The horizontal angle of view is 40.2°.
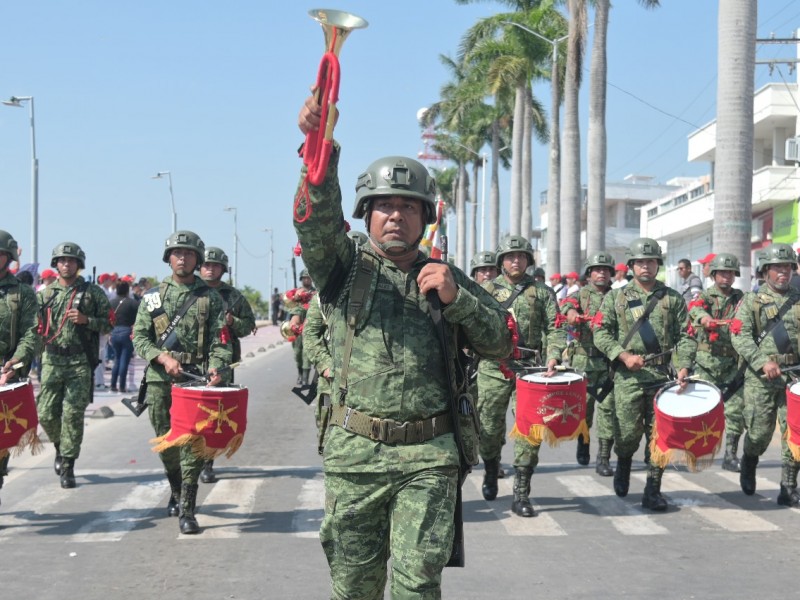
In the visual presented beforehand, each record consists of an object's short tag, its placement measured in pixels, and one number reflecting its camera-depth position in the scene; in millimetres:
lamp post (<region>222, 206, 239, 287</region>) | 75575
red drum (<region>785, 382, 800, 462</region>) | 8727
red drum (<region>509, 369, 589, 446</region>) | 8875
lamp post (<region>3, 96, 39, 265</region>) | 32406
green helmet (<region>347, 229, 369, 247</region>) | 10523
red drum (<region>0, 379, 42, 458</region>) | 8156
